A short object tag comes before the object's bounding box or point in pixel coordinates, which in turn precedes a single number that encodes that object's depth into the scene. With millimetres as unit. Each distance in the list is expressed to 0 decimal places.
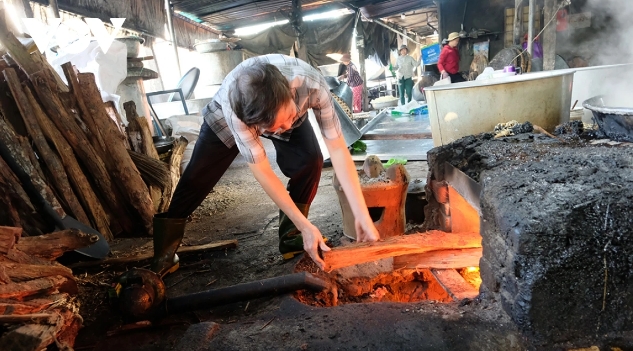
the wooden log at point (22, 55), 3475
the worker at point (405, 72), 12148
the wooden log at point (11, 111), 3469
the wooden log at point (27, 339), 1656
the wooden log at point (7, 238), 2355
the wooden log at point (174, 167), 4332
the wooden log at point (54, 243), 2635
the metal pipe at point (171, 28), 9267
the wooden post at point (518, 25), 7617
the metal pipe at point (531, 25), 6194
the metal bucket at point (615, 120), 1835
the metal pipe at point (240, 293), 2227
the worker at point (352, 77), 12148
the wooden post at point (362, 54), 12211
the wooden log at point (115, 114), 4672
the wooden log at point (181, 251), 3109
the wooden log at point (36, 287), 2039
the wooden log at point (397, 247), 2281
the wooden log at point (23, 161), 3248
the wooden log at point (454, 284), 2074
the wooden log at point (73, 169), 3510
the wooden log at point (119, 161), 3812
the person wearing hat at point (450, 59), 9148
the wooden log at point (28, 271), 2248
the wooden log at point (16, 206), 3111
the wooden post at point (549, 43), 5914
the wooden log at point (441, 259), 2414
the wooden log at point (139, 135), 4660
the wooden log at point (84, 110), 3781
